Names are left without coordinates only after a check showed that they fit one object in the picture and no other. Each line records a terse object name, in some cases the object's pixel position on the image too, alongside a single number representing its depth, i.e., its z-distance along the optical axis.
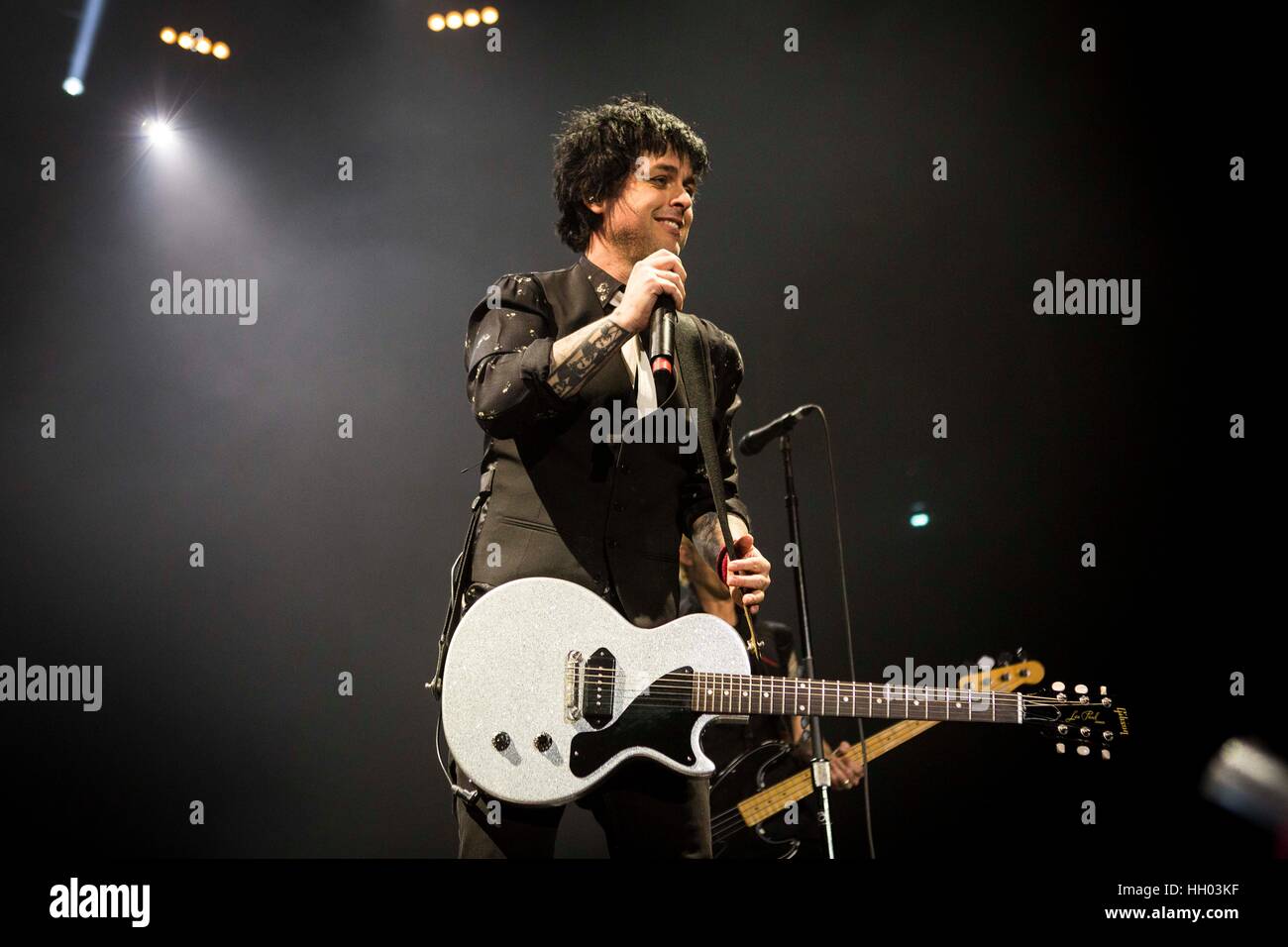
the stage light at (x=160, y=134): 4.12
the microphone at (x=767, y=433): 3.21
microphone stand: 2.91
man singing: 2.01
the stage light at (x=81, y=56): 4.07
